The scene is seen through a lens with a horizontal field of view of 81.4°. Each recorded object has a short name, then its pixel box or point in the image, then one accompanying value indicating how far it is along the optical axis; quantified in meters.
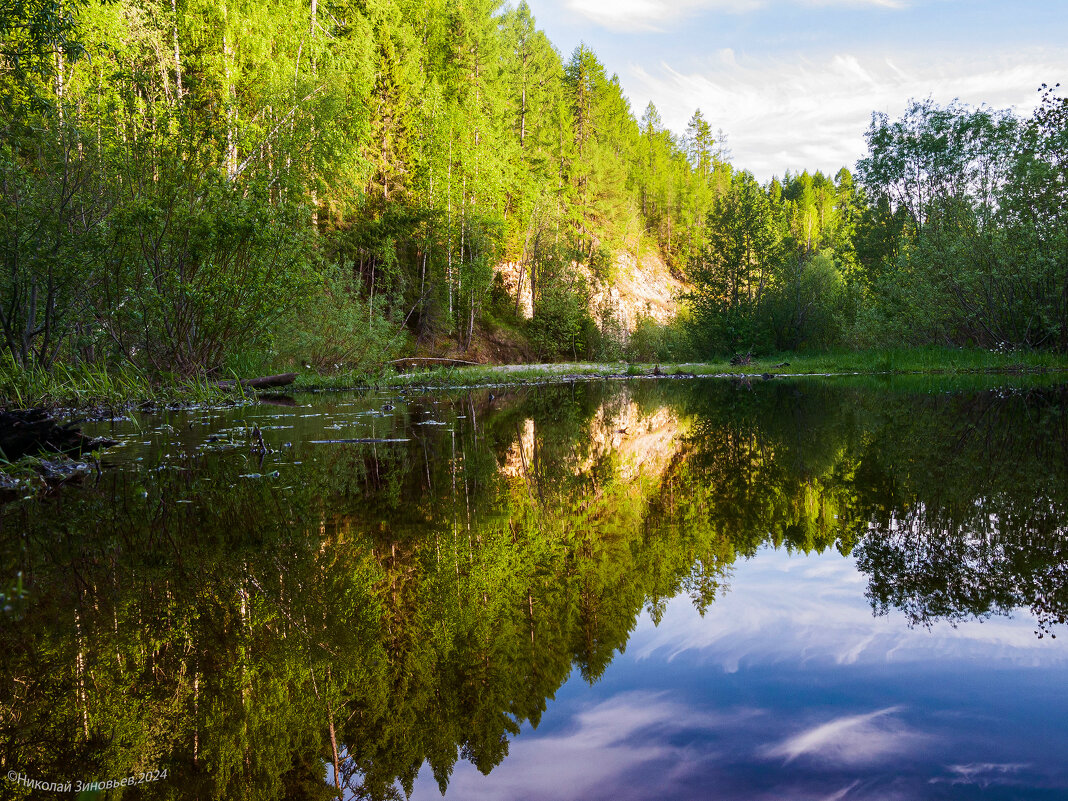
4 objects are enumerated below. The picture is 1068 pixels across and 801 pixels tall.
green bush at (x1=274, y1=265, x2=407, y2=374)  17.31
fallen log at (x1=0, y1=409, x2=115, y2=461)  5.68
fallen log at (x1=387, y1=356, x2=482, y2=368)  25.23
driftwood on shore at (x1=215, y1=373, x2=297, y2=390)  14.53
